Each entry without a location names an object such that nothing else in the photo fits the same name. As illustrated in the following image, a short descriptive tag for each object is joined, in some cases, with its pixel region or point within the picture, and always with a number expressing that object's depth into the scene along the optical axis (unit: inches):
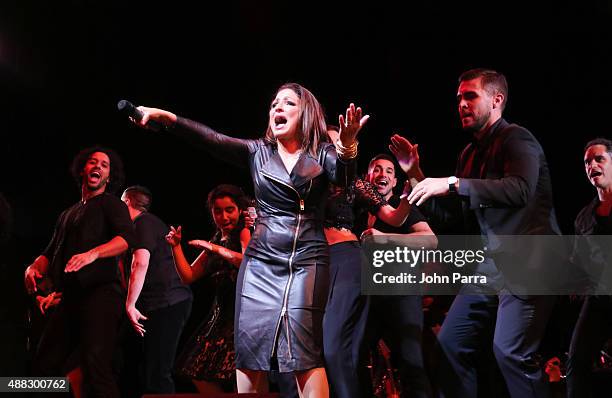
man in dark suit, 125.1
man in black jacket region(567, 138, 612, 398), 162.4
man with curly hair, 163.0
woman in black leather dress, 114.3
